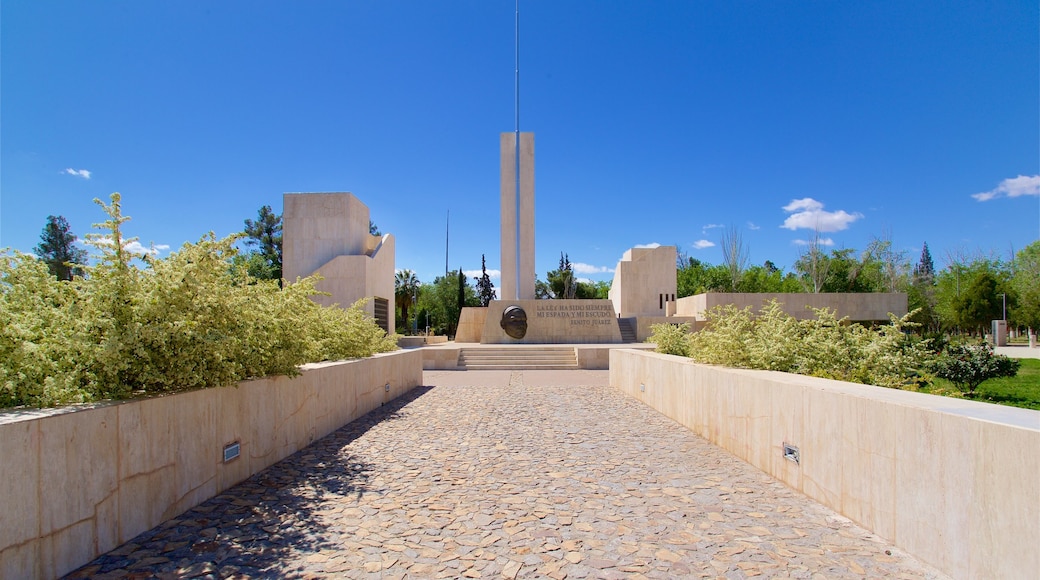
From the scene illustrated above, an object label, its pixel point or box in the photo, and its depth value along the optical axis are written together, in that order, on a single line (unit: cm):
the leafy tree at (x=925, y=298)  4381
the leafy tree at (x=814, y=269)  4422
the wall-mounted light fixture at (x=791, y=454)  414
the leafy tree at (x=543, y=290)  6538
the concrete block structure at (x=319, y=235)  2641
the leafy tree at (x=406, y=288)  4681
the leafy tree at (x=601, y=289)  6756
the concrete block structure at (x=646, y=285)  3262
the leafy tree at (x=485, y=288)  5128
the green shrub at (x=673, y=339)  916
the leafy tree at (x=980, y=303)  3353
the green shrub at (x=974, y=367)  1006
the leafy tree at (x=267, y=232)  4569
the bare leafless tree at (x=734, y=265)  4736
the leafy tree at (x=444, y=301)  4847
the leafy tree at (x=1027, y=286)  3356
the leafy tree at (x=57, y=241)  3411
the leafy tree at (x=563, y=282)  6102
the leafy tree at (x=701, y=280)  5012
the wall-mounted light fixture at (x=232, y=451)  426
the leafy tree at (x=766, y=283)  5081
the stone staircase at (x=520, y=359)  1595
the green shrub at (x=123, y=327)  319
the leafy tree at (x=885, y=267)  4706
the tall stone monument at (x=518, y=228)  2466
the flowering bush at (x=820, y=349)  496
